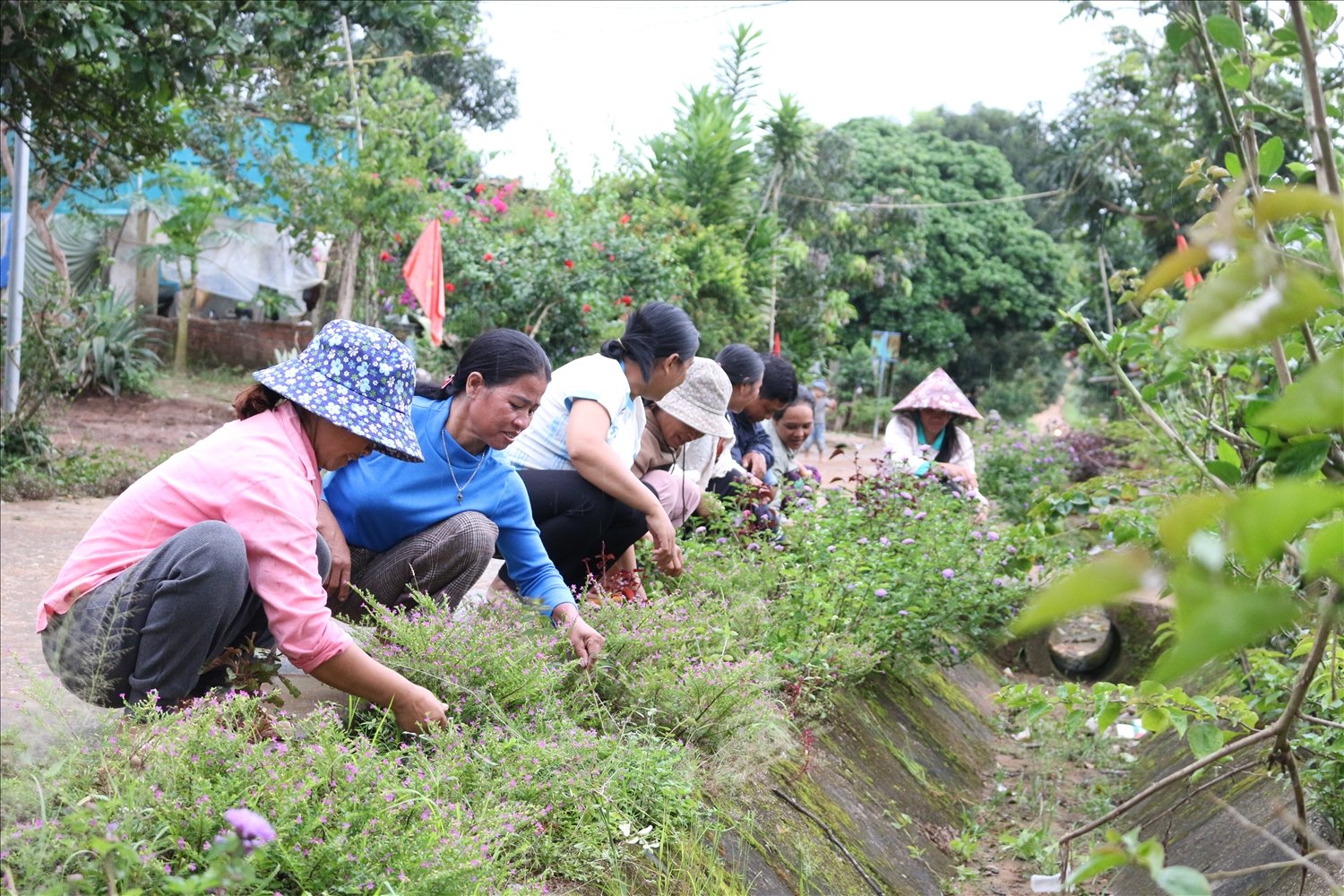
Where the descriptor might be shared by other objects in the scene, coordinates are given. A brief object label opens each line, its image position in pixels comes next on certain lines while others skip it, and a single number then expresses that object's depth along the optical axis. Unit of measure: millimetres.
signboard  30438
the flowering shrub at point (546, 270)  13000
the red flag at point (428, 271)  12164
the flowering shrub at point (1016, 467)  11508
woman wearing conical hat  7621
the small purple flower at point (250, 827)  1267
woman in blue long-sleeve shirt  3729
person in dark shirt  6148
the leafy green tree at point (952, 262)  29594
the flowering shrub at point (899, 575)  4547
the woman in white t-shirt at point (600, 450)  4488
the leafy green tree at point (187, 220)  18141
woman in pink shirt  2691
